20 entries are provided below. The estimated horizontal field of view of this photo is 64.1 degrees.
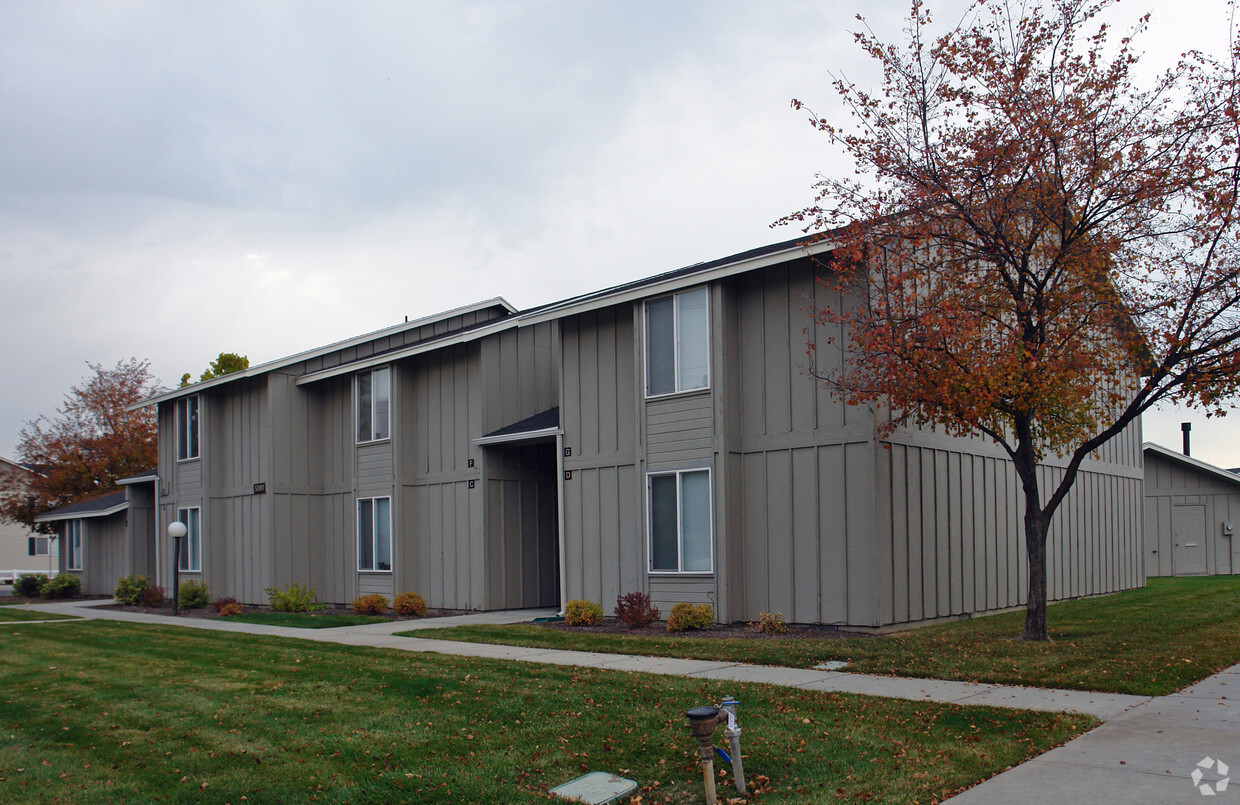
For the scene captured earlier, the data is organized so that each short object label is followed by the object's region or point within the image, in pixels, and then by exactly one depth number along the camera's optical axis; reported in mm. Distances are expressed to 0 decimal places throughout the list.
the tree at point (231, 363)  38812
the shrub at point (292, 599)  22547
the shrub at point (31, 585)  33275
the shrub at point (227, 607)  21750
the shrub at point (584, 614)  16797
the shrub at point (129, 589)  27531
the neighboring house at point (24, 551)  50931
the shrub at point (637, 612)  15938
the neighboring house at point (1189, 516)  30922
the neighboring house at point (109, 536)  30953
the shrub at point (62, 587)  32594
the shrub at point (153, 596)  26109
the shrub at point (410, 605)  20531
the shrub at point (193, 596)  24734
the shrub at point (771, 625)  14475
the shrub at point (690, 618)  15141
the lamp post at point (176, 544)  22562
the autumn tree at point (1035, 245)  11359
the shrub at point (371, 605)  21078
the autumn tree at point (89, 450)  40469
